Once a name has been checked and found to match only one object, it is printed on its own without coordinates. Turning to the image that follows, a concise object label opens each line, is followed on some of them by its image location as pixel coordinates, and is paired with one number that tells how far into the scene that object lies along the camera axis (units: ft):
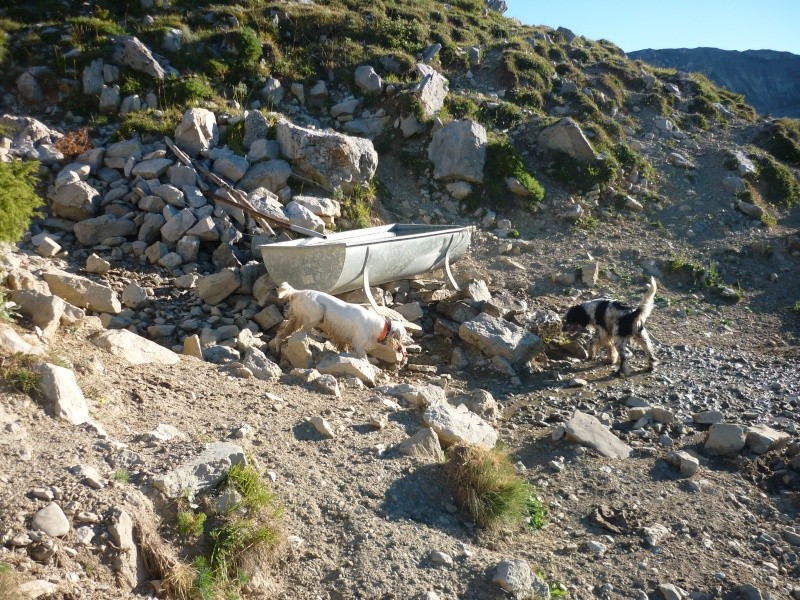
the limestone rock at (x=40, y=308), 18.35
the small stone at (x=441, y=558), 15.06
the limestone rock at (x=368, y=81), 46.42
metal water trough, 28.19
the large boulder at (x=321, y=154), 37.32
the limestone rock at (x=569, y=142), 46.65
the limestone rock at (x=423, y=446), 18.35
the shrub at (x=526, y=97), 52.85
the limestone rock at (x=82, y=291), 25.17
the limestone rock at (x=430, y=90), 45.83
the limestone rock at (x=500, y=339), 28.19
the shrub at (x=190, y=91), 41.14
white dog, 26.18
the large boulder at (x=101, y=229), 32.04
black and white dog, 28.76
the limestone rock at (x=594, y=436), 21.83
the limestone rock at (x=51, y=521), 12.08
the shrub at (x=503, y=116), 49.14
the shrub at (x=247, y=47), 46.39
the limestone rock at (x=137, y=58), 41.81
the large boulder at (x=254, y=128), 38.17
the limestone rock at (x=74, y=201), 32.55
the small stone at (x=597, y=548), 16.87
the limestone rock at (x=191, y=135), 36.32
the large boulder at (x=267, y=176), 35.99
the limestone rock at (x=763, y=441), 22.15
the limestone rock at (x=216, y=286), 29.27
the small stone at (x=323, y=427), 18.19
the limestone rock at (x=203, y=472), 13.85
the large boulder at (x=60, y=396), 15.01
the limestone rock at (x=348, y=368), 23.25
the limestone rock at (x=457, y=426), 19.61
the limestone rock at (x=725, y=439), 22.18
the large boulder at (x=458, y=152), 42.96
